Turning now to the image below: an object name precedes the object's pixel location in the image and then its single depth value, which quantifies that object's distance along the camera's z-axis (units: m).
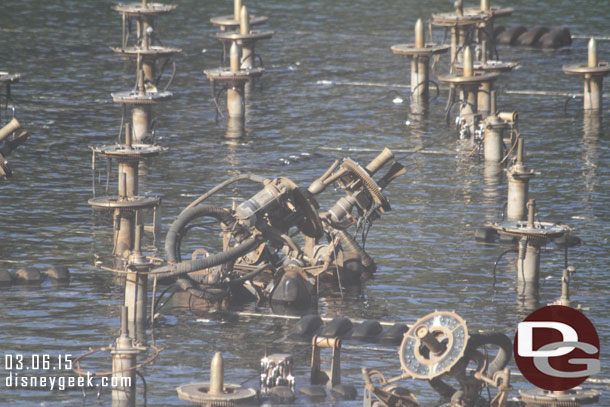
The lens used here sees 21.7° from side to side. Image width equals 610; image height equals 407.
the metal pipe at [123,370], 30.17
